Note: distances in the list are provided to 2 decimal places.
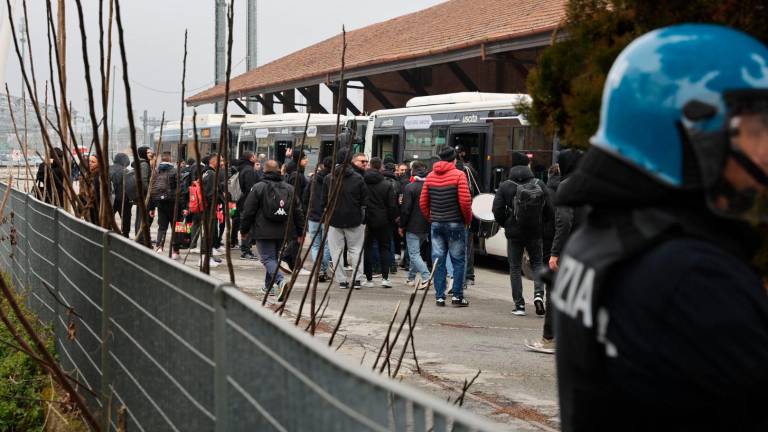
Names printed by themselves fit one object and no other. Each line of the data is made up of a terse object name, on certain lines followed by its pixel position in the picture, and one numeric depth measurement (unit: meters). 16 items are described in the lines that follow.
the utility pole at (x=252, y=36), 39.98
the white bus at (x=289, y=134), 22.64
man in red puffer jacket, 12.00
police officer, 1.67
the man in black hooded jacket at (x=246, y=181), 17.47
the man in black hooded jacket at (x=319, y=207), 13.98
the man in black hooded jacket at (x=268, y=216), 12.50
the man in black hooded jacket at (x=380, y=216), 14.05
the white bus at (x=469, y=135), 16.92
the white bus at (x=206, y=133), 30.54
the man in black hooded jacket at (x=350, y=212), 13.45
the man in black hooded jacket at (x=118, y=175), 17.38
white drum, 14.41
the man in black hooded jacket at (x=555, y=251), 9.05
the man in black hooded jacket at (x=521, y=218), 11.09
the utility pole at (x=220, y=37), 34.97
